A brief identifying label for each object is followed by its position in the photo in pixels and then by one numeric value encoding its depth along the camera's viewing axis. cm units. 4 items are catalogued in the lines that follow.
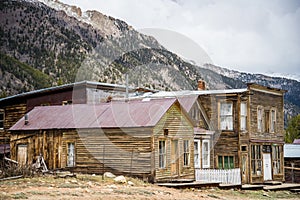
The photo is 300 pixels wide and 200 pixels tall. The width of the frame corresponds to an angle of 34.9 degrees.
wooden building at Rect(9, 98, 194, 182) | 2533
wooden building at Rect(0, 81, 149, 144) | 3775
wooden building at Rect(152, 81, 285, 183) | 3294
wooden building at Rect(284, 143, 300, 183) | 4150
